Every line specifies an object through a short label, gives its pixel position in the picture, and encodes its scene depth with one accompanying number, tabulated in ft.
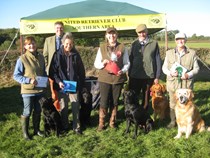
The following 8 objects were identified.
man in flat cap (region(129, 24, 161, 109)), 17.35
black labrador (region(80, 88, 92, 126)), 18.78
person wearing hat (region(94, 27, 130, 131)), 15.94
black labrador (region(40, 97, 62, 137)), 15.81
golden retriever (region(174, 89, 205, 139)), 15.06
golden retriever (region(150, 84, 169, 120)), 19.38
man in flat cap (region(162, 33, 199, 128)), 15.85
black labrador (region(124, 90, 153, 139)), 16.15
